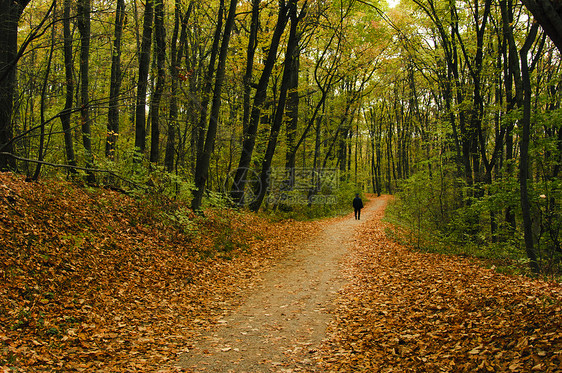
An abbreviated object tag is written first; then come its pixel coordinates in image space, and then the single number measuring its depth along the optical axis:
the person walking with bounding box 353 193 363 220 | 20.17
